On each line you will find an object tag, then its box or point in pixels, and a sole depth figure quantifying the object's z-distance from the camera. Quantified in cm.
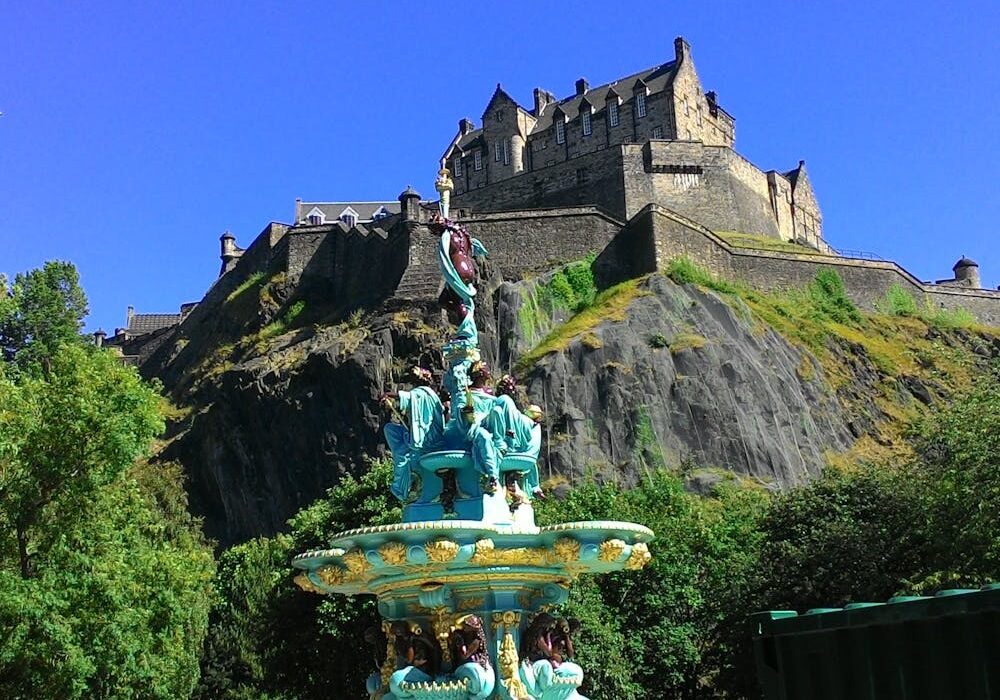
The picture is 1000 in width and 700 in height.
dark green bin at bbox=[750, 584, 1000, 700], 855
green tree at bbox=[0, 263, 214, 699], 2352
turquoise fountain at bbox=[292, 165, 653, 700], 1245
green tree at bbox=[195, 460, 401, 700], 3083
